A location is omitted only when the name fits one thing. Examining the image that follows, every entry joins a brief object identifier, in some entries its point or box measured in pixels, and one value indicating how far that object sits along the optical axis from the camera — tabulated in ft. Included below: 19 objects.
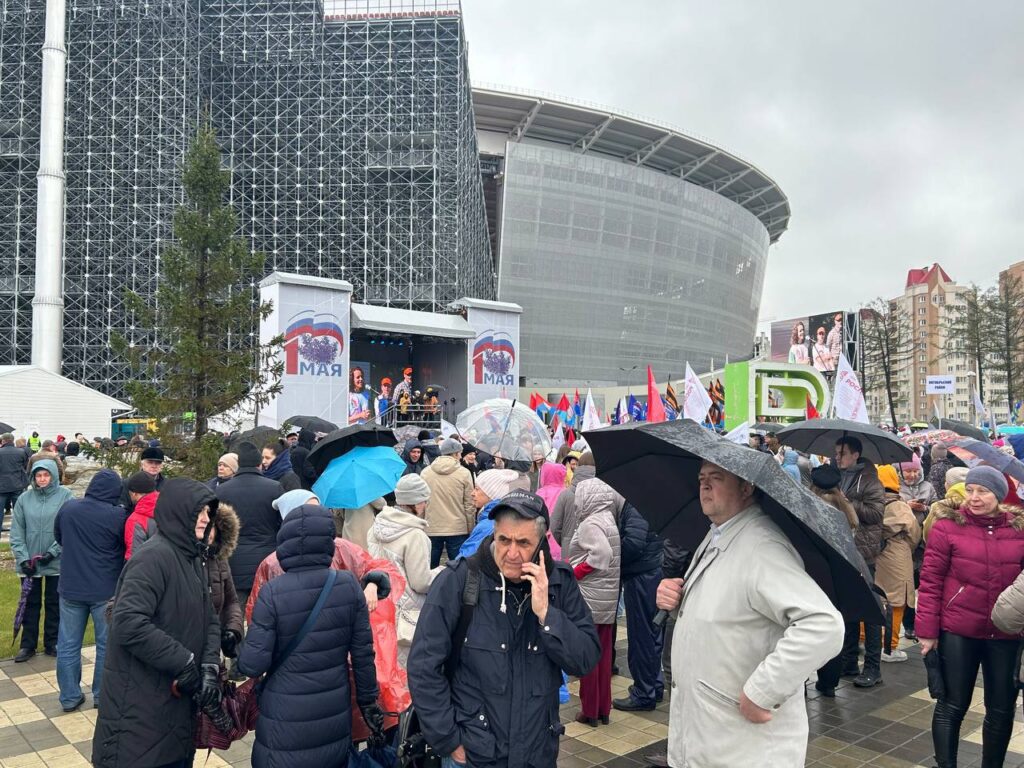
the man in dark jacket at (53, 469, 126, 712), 18.60
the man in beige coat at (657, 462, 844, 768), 7.82
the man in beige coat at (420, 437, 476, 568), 25.26
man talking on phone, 9.07
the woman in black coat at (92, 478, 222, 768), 10.43
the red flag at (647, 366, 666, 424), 38.60
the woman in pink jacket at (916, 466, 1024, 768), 13.24
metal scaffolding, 119.34
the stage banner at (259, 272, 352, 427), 97.50
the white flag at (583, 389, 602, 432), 45.32
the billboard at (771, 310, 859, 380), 168.45
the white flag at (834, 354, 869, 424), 34.24
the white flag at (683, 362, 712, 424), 38.14
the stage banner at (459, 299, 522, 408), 117.50
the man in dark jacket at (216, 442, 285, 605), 19.20
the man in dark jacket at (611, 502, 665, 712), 18.98
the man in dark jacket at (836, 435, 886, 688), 19.97
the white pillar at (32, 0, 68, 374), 113.60
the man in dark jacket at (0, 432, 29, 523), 43.93
